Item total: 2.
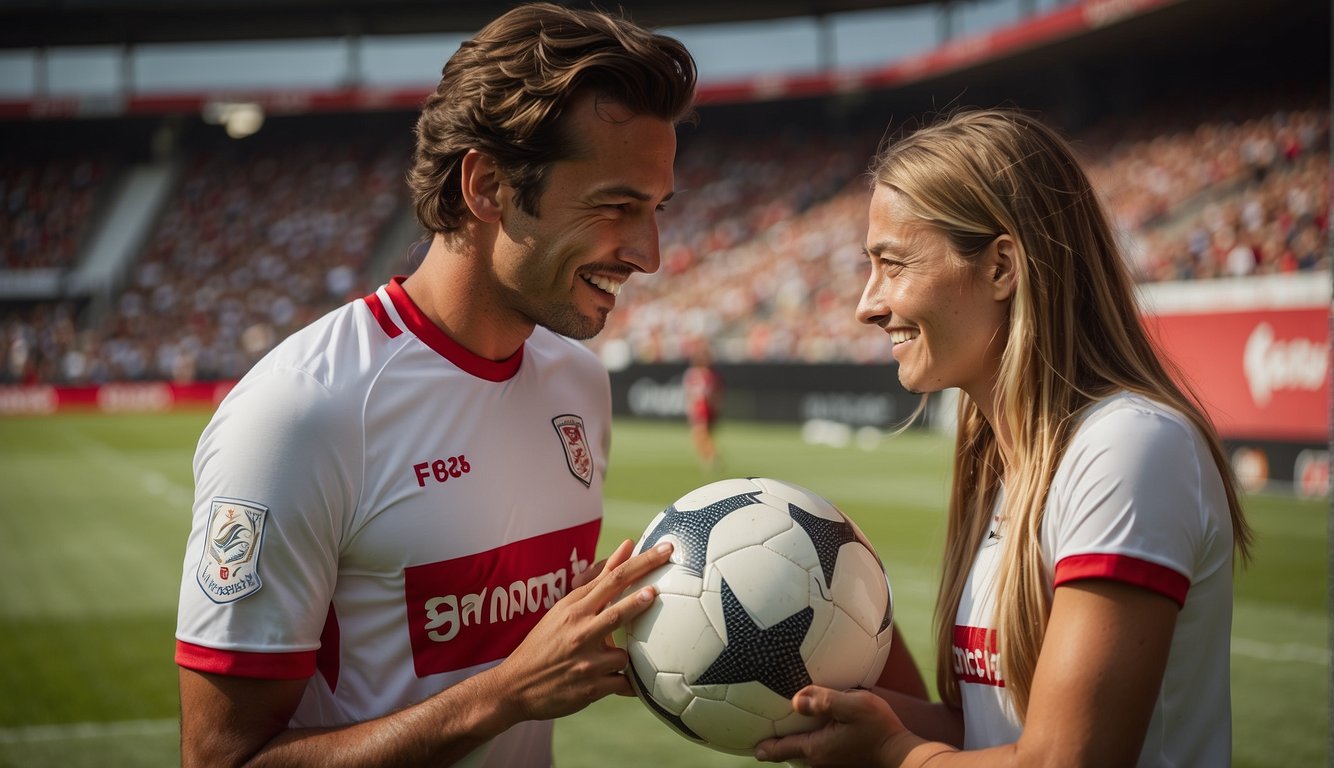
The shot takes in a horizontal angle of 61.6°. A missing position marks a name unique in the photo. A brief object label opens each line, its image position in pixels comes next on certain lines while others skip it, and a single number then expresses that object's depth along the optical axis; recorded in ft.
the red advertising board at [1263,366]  44.11
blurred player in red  58.29
